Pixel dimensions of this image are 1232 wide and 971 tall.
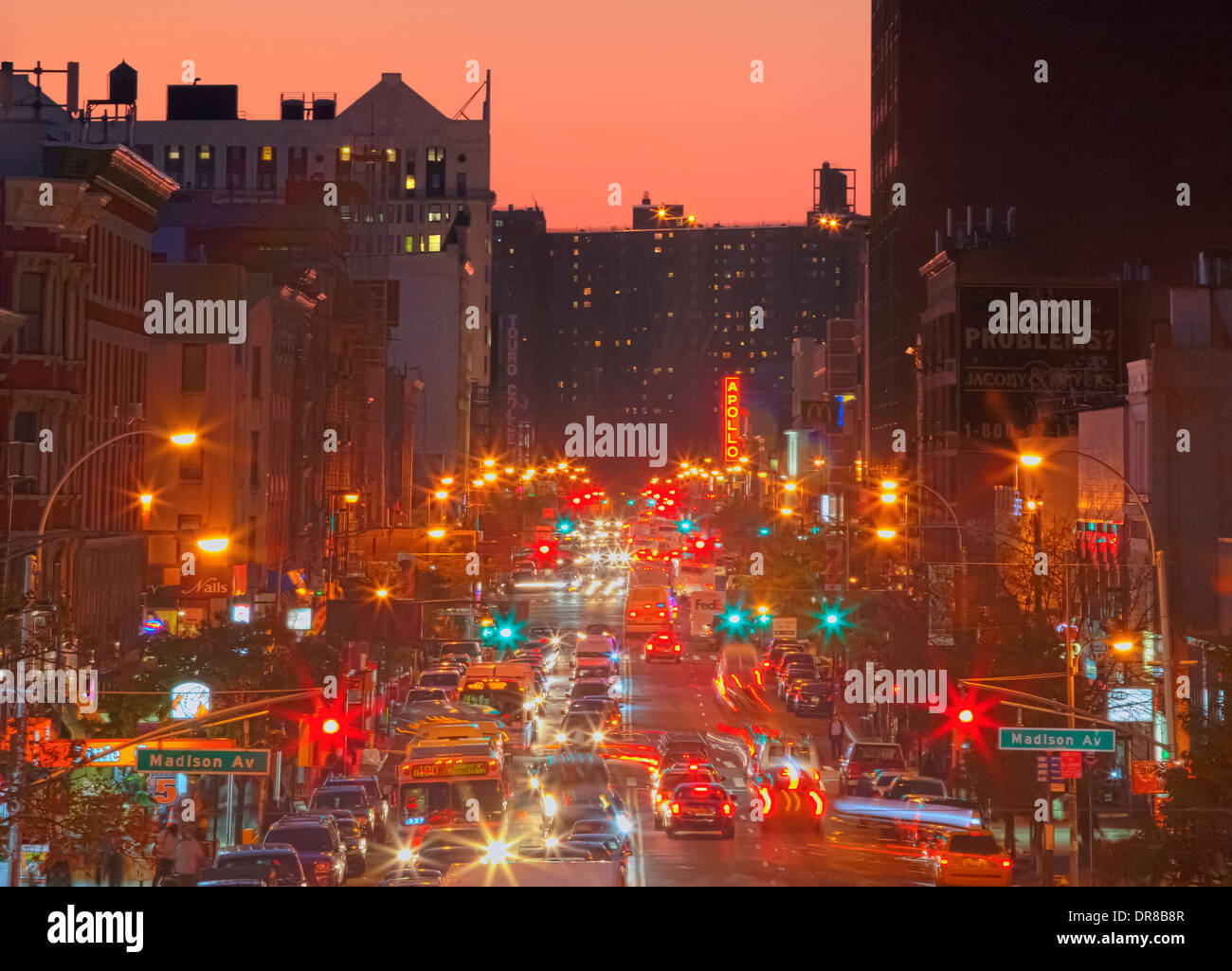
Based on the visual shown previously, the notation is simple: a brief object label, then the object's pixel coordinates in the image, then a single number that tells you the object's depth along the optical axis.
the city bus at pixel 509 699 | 57.33
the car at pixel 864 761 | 46.94
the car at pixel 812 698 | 66.44
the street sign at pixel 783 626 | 77.25
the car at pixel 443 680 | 63.99
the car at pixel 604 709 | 56.91
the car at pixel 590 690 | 61.00
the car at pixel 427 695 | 61.47
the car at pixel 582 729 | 54.12
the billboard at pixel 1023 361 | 89.00
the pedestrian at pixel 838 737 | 54.27
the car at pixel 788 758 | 47.81
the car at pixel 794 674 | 68.94
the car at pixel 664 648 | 84.81
